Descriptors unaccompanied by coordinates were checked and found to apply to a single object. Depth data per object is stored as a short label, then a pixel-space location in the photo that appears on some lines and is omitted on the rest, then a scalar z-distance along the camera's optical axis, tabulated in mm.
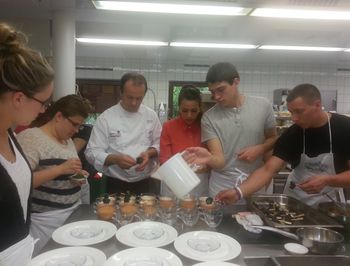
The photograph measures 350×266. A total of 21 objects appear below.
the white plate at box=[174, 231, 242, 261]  1217
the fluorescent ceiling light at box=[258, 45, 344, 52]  4668
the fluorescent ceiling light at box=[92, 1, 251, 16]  1763
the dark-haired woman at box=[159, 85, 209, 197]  2375
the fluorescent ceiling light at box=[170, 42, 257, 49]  4480
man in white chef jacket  2423
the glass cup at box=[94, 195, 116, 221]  1581
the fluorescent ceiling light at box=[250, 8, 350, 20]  1862
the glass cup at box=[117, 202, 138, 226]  1540
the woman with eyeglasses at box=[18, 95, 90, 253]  1701
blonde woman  1025
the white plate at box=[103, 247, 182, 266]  1146
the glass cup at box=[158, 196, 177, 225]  1571
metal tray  1451
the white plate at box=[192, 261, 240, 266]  1150
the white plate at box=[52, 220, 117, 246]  1318
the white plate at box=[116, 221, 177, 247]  1315
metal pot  1250
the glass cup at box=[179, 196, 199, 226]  1533
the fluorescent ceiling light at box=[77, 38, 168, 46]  4539
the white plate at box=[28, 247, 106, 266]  1137
